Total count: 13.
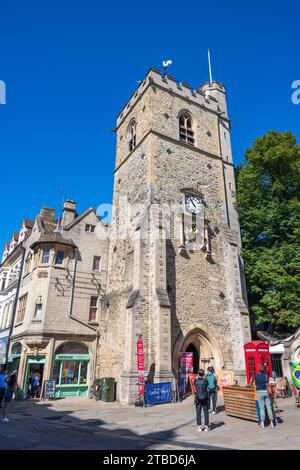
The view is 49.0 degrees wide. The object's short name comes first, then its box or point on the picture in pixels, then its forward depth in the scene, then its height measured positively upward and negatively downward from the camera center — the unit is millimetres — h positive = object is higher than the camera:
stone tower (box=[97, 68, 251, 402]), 16172 +6712
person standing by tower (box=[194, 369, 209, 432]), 8352 -637
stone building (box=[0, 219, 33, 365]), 23641 +6332
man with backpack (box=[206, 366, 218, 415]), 10320 -426
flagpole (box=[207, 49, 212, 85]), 27830 +23466
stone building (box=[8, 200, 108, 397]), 18859 +3780
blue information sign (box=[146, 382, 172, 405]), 13750 -941
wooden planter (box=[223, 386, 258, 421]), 9078 -884
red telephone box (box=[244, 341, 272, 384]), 15688 +601
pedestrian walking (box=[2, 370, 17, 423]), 10889 -604
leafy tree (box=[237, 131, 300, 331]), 18984 +8709
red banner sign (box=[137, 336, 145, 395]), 14150 +202
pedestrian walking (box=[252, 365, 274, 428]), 8539 -511
